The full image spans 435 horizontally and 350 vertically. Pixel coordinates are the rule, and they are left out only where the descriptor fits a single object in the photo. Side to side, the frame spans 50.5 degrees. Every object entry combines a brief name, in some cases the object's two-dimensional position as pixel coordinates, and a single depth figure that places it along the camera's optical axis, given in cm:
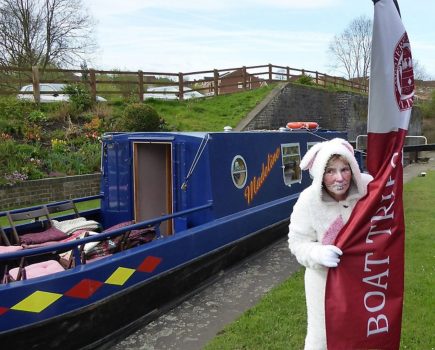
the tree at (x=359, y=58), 5307
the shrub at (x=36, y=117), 1388
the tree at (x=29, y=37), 2502
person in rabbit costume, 245
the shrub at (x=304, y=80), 2548
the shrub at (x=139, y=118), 1423
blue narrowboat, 369
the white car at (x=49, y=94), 1580
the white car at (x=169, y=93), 2013
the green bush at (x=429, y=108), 4612
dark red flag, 236
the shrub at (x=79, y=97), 1541
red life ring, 887
